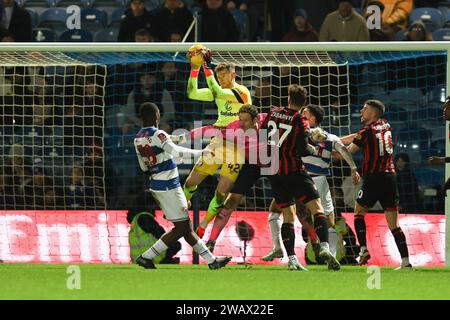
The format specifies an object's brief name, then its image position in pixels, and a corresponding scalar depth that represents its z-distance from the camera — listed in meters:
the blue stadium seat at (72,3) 20.41
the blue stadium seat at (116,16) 19.78
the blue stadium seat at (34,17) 20.03
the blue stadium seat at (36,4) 20.70
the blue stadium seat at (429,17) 19.34
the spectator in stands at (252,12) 19.67
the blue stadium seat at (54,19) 20.00
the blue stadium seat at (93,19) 19.77
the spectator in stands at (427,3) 20.33
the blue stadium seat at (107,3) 20.39
